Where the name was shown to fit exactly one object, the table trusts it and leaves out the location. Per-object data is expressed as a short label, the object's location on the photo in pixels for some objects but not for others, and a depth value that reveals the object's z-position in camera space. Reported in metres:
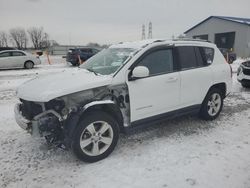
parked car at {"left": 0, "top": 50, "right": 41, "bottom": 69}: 15.70
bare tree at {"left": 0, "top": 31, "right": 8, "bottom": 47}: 67.75
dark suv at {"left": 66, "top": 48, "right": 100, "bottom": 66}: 17.62
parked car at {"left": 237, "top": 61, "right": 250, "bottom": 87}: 7.95
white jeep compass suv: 3.22
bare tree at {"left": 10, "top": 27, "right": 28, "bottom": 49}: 70.19
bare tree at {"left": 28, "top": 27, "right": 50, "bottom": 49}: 72.26
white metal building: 28.25
